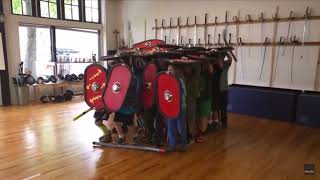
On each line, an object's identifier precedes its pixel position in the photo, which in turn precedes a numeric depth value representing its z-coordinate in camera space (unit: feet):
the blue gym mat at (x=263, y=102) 16.53
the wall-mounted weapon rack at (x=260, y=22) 17.47
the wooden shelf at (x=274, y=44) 17.45
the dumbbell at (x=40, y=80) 22.84
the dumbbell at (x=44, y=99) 22.82
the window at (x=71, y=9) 25.59
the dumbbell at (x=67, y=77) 24.42
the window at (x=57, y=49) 23.56
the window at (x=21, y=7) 21.81
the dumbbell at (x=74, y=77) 24.73
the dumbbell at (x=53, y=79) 23.63
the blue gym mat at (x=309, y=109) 15.39
